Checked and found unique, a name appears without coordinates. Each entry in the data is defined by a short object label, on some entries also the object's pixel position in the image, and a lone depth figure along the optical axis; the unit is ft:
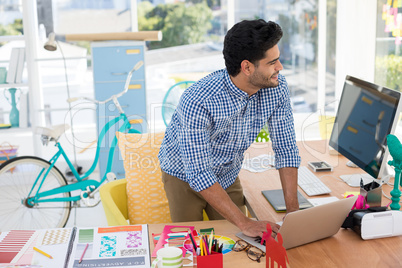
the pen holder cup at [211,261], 4.92
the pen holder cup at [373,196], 6.35
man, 6.04
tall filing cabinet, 14.21
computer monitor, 7.06
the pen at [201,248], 4.97
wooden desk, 5.39
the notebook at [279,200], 6.82
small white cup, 4.86
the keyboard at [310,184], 7.41
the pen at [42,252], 5.45
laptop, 5.37
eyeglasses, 5.43
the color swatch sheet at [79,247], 5.36
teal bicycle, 11.85
